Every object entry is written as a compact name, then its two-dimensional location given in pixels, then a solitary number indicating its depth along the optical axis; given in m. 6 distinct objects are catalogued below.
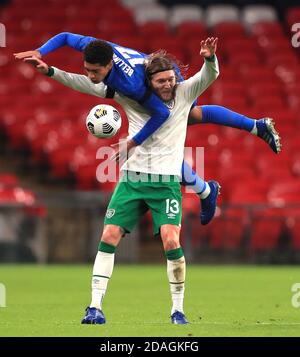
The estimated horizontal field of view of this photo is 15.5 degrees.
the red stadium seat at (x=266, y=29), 25.33
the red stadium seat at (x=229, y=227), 17.75
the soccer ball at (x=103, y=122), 9.02
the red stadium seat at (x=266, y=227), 17.80
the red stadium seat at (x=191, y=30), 25.09
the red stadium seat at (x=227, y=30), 25.27
